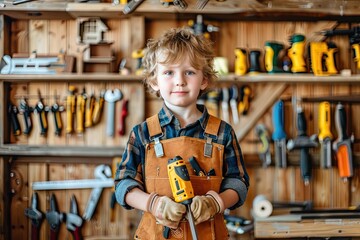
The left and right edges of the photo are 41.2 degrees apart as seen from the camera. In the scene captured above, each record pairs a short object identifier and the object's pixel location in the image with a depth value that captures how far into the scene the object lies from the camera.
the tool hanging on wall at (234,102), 2.86
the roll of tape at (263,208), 2.71
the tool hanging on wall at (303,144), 2.83
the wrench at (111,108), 2.88
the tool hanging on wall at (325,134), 2.84
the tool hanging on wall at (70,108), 2.88
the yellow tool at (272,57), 2.80
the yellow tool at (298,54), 2.79
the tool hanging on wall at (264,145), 2.86
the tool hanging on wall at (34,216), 2.88
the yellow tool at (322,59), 2.78
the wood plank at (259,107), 2.88
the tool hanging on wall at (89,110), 2.88
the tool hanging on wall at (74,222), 2.88
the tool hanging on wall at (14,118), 2.90
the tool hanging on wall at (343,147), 2.81
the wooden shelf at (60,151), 2.85
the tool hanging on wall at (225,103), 2.86
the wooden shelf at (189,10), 2.71
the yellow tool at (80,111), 2.88
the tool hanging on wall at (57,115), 2.89
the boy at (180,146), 1.39
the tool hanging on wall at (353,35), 2.83
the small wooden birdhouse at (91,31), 2.88
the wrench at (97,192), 2.88
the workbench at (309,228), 2.62
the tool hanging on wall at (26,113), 2.89
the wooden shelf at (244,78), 2.73
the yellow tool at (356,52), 2.83
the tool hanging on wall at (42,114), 2.89
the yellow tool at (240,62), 2.80
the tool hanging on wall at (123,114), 2.88
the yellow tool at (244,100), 2.87
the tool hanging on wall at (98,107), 2.88
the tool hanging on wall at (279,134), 2.84
